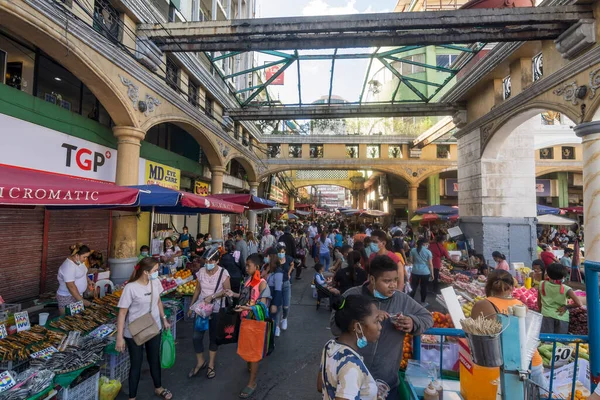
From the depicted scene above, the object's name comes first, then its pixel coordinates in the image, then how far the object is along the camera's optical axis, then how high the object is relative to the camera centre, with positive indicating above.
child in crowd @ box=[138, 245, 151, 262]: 8.59 -1.13
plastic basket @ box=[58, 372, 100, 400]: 3.26 -2.04
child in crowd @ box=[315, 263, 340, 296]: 7.01 -1.49
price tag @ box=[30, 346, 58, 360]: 3.62 -1.74
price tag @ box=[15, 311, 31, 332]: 4.12 -1.54
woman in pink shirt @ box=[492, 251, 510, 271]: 7.18 -1.06
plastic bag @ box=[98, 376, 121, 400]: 3.72 -2.21
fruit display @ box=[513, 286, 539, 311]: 5.96 -1.65
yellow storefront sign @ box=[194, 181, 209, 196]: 15.15 +1.30
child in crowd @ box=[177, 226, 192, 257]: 11.01 -1.11
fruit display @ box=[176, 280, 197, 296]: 6.57 -1.68
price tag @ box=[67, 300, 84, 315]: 4.82 -1.56
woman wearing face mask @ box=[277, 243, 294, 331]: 6.39 -1.63
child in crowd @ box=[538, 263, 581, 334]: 4.62 -1.33
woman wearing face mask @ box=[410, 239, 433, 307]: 7.69 -1.37
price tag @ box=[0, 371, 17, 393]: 2.98 -1.71
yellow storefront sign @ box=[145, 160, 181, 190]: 10.17 +1.39
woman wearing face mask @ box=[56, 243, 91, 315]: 5.12 -1.18
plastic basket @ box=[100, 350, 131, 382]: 4.08 -2.15
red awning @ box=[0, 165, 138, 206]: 3.08 +0.25
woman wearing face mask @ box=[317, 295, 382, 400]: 1.96 -0.96
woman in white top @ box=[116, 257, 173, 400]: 3.64 -1.26
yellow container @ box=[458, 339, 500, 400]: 2.24 -1.25
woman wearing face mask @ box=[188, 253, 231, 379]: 4.43 -1.25
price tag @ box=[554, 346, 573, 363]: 4.02 -1.85
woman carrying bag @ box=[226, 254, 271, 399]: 4.02 -1.18
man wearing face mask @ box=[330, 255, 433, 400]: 2.52 -0.91
